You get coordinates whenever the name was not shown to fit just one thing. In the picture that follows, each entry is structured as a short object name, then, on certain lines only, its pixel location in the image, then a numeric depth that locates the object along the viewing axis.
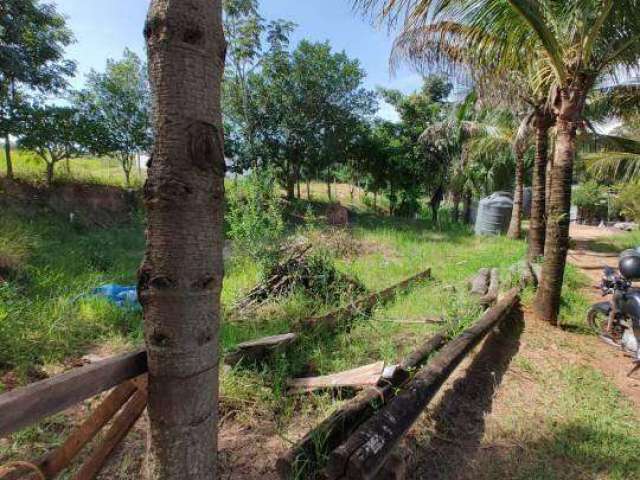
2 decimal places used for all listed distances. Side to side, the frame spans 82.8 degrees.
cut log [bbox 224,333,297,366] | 3.10
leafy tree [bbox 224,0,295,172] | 13.06
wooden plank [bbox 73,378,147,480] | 1.58
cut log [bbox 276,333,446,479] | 1.89
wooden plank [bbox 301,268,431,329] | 4.12
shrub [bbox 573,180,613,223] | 22.69
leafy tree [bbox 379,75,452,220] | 15.97
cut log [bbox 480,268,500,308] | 5.02
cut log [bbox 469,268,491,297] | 5.82
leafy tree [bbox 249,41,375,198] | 14.80
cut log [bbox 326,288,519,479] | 1.76
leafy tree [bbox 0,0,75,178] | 8.52
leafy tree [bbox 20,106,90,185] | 9.41
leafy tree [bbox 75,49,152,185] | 11.60
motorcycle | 4.02
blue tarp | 4.42
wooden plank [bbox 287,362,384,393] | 2.71
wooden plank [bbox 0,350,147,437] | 1.14
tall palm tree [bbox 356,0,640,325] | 3.89
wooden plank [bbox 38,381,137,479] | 1.57
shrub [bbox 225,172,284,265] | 5.59
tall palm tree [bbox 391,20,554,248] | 5.12
